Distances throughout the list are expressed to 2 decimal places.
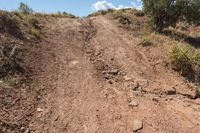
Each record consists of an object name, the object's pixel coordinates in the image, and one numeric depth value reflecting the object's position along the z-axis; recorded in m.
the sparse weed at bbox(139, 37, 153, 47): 6.19
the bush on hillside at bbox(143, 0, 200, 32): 9.11
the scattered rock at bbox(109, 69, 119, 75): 4.77
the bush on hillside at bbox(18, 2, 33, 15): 7.86
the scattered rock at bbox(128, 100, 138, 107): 3.77
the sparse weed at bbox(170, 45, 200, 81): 5.03
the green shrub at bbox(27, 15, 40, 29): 6.26
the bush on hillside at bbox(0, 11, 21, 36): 5.20
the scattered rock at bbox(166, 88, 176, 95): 4.32
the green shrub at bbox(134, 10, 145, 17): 11.85
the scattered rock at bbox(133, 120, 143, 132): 3.26
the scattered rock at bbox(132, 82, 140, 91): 4.28
